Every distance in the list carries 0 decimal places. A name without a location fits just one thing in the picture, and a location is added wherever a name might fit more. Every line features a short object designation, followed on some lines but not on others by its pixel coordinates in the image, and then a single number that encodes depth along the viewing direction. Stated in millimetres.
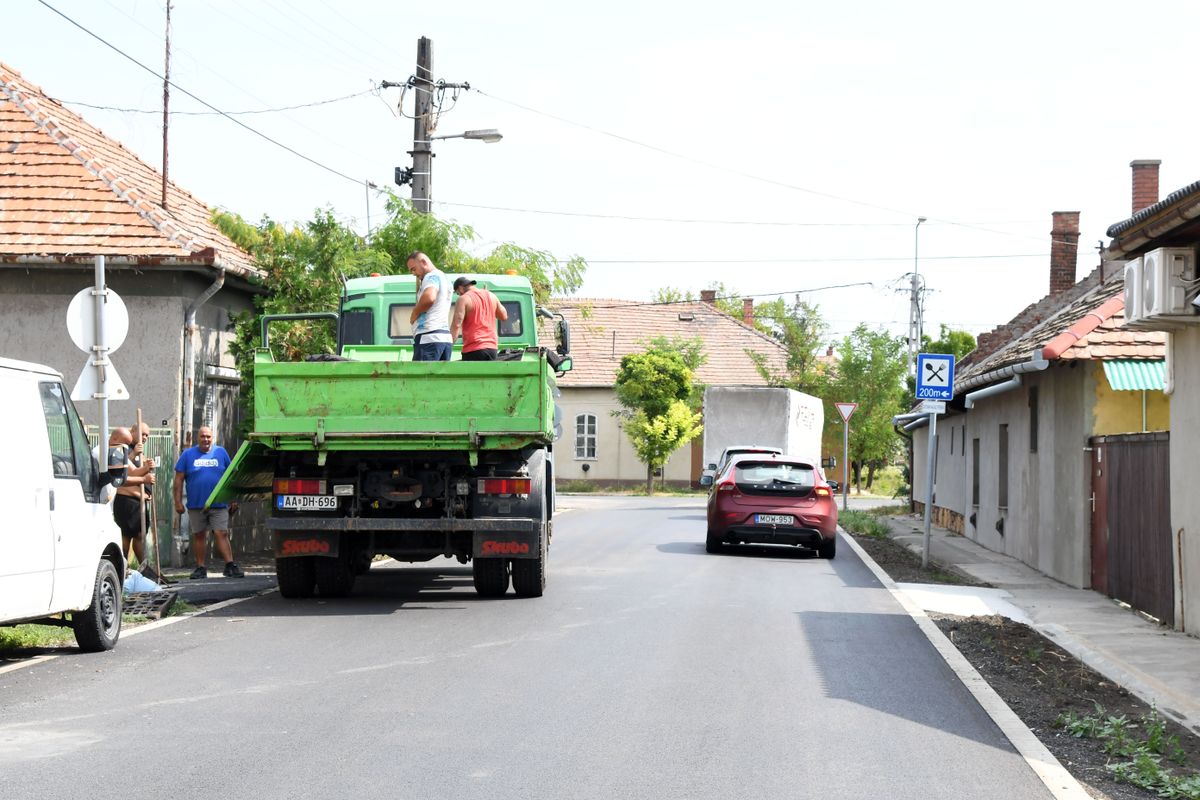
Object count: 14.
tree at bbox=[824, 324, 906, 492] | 58188
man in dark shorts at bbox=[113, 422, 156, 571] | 14594
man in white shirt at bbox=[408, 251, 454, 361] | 13273
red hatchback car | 20469
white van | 8883
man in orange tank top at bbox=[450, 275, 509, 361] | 13375
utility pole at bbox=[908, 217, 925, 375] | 55812
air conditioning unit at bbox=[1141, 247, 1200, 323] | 12227
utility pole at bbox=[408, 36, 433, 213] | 22933
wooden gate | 13516
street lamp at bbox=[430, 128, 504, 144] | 23312
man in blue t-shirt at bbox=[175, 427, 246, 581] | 15710
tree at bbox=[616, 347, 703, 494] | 54219
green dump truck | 12422
